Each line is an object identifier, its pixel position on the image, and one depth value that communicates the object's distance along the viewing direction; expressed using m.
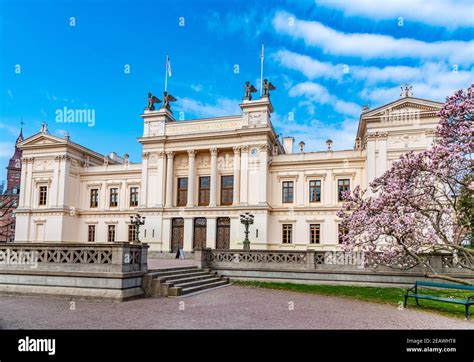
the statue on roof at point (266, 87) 32.53
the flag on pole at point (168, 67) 33.75
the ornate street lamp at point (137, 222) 29.42
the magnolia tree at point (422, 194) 9.77
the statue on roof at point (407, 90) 27.92
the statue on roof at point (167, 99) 35.00
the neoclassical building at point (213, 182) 29.00
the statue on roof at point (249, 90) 32.81
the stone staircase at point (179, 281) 12.25
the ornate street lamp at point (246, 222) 23.77
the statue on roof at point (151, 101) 35.25
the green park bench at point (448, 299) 9.05
